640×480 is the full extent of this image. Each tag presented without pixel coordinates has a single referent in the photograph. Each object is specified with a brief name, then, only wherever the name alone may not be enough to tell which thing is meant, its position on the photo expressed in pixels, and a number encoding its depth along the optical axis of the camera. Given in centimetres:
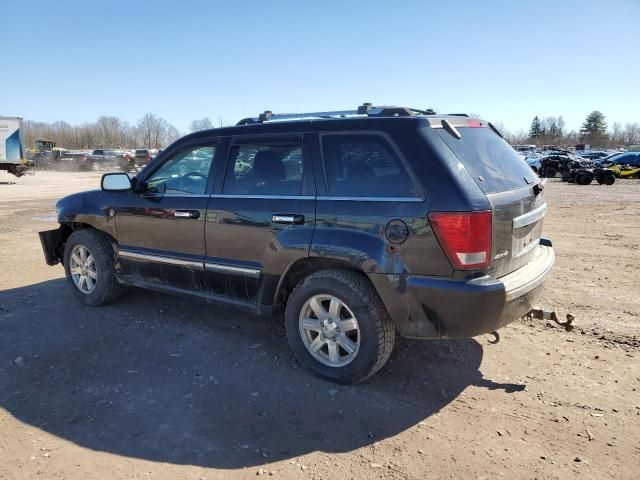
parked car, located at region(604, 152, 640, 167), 2831
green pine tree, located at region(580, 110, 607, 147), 10469
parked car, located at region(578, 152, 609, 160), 4134
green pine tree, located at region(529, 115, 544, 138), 11855
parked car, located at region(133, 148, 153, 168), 4117
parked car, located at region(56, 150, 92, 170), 4719
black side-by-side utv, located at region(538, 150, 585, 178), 2827
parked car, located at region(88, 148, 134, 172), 4685
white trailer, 2941
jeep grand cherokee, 315
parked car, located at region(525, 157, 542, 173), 3081
